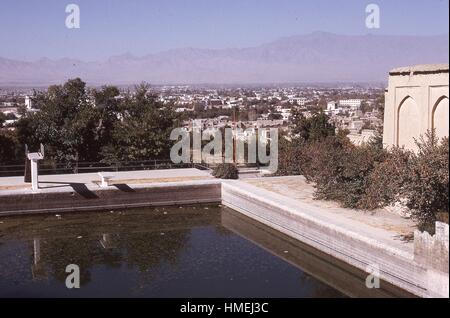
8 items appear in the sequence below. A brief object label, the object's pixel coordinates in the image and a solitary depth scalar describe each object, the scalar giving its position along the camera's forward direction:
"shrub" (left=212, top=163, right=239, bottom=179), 25.86
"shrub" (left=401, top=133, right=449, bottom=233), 14.45
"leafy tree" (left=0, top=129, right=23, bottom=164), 28.88
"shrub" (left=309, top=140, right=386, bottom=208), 19.62
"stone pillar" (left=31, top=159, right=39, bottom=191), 22.36
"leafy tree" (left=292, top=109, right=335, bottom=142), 30.30
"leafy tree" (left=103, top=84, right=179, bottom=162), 28.97
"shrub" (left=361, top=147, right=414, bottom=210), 15.02
